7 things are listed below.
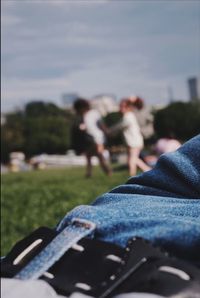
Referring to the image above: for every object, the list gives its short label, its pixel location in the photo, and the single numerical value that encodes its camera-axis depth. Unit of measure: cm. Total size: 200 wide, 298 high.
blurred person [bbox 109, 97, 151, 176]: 941
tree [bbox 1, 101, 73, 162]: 6250
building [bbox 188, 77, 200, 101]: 16208
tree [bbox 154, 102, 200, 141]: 5900
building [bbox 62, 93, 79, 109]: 18235
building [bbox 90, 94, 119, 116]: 10430
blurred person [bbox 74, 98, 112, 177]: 955
